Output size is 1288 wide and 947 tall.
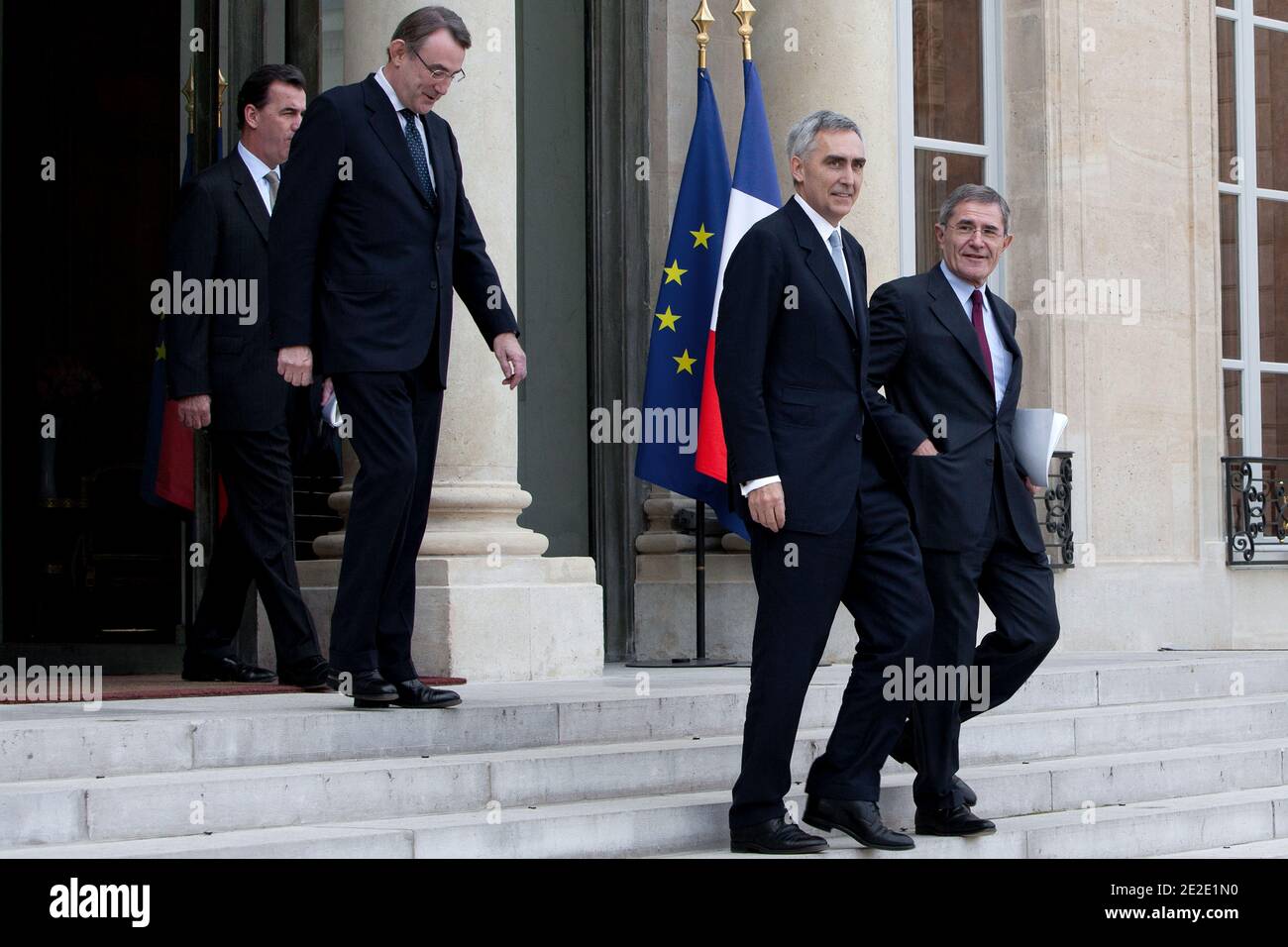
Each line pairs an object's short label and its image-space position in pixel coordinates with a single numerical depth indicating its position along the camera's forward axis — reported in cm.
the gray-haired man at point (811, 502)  1107
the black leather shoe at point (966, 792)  1220
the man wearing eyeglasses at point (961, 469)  1194
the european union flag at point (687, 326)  1830
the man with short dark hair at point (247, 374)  1466
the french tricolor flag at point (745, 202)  1808
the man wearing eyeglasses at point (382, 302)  1221
